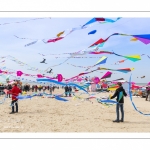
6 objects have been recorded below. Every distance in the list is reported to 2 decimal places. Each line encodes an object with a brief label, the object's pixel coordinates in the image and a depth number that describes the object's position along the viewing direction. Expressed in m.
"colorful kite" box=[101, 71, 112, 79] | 5.40
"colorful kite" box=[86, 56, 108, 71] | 5.10
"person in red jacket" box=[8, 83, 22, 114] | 5.95
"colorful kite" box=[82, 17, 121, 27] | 4.46
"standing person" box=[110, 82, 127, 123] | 5.02
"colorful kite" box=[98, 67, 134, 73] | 5.14
